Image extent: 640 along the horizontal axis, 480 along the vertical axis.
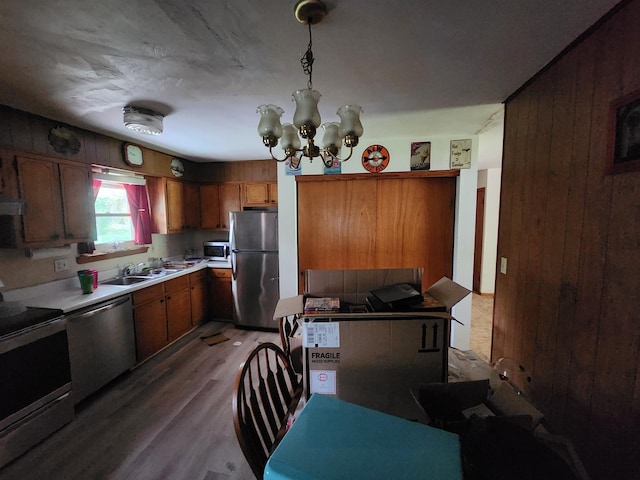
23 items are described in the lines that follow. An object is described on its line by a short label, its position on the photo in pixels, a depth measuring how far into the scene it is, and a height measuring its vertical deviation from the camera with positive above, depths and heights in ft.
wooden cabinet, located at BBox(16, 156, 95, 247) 6.66 +0.49
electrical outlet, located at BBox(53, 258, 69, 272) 7.94 -1.40
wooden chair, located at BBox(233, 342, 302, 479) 2.97 -2.63
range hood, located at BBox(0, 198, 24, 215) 5.93 +0.30
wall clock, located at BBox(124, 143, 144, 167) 9.36 +2.33
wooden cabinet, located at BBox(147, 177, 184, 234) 11.25 +0.69
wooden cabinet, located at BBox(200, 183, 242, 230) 12.98 +0.77
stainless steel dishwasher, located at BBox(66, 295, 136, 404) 6.86 -3.56
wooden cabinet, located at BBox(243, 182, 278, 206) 12.54 +1.19
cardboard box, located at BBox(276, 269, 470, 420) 3.08 -1.62
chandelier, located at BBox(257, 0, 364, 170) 3.37 +1.42
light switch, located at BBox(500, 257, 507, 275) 6.11 -1.11
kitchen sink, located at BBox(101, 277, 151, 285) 9.42 -2.25
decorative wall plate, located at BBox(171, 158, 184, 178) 11.66 +2.30
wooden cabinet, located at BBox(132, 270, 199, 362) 8.91 -3.53
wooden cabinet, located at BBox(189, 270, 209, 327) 11.55 -3.54
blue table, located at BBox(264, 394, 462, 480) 1.80 -1.71
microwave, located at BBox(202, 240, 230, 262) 13.12 -1.60
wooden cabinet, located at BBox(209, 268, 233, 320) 12.41 -3.50
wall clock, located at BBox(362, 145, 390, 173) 9.22 +2.11
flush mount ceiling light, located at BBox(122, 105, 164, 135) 6.28 +2.41
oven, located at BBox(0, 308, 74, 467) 5.40 -3.57
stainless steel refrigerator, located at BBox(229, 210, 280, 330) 11.29 -2.02
